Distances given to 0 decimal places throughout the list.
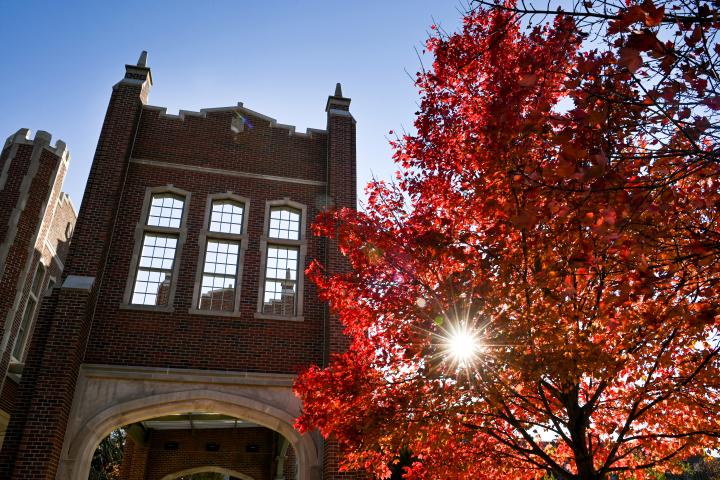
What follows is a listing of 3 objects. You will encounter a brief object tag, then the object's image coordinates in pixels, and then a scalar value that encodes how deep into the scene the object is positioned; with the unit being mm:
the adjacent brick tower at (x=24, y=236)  16938
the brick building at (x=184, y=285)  10430
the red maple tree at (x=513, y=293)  4805
